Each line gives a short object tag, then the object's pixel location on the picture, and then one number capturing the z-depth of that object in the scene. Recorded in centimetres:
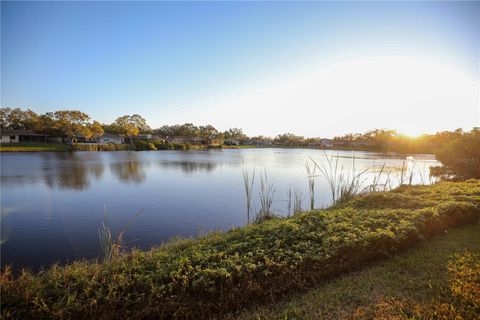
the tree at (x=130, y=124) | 5903
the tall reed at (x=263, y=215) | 732
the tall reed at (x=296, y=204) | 787
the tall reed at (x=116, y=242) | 427
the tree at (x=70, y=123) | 4509
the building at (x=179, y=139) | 7481
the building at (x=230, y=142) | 9050
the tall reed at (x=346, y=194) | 838
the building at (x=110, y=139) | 5560
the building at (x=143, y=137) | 6594
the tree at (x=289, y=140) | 9738
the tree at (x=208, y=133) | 8006
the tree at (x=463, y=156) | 1294
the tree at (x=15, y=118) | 5041
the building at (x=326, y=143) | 9075
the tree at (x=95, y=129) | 4848
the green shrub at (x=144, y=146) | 5162
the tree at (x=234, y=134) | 9794
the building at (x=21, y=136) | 4309
